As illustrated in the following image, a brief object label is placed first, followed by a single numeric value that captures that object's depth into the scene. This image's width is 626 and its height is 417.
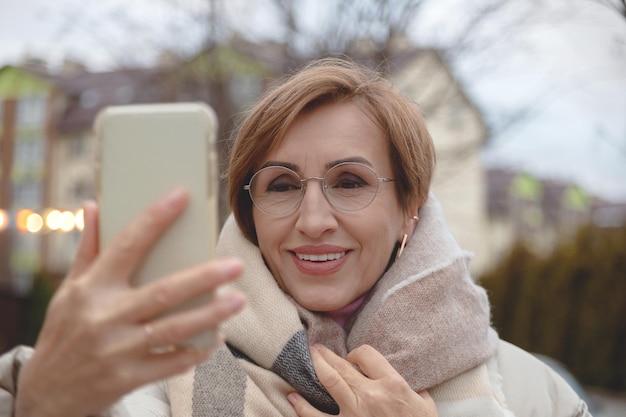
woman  1.77
